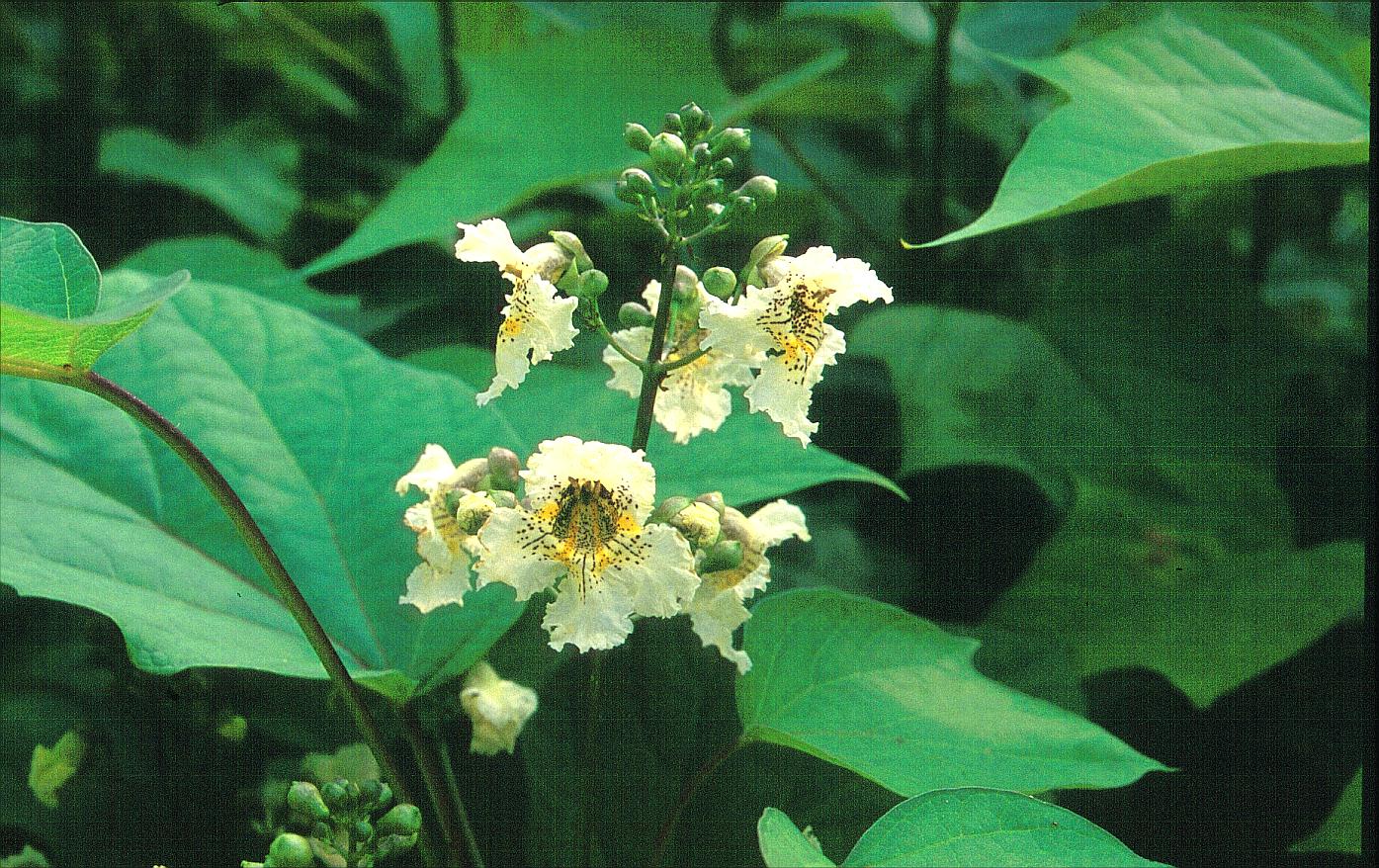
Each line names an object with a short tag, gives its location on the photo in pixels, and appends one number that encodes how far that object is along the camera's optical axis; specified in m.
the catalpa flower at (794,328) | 0.45
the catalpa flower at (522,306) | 0.45
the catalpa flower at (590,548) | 0.44
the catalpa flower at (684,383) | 0.46
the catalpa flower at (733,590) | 0.46
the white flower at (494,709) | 0.49
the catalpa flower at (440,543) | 0.46
